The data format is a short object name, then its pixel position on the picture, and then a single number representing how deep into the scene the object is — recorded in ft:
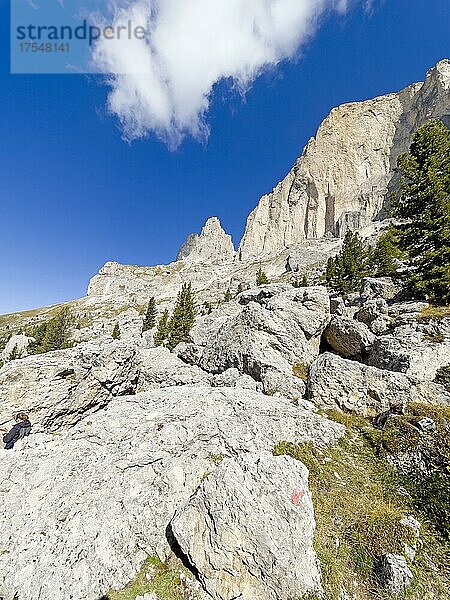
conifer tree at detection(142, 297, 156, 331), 265.46
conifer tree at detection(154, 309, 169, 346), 180.36
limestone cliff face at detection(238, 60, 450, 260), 587.27
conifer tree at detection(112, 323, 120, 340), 241.47
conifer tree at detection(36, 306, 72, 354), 214.07
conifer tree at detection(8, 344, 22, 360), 233.47
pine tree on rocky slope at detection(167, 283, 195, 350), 167.32
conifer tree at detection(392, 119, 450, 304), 77.97
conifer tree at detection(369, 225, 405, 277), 84.69
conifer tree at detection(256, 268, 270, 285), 326.03
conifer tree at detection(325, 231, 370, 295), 173.55
